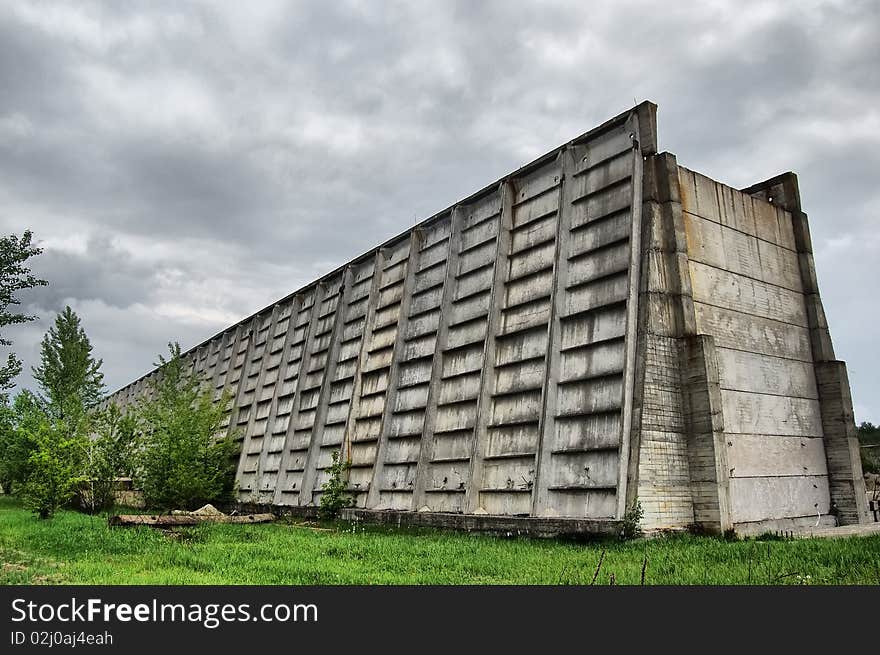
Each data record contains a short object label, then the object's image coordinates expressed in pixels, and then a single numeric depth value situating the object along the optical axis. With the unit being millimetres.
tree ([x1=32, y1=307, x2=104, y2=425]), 34406
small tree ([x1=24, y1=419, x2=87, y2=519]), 19244
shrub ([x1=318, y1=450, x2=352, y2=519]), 18920
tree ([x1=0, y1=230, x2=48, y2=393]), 25594
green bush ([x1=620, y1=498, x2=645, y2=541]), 11188
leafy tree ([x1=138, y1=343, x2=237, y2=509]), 23969
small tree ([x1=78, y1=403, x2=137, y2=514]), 23875
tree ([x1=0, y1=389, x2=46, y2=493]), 27172
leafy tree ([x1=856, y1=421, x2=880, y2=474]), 20734
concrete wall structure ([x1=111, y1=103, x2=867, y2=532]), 12414
